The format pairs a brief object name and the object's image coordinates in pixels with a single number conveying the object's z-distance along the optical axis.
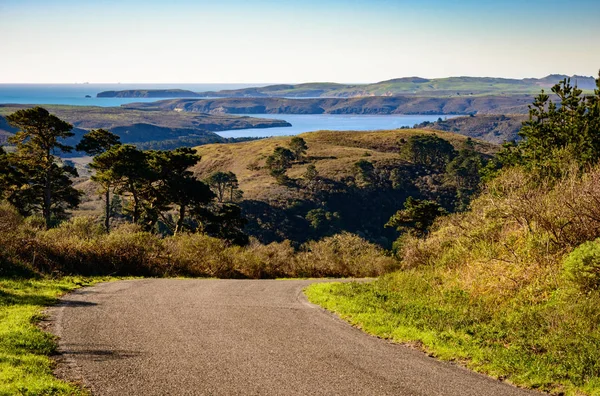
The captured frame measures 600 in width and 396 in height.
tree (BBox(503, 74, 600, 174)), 40.47
